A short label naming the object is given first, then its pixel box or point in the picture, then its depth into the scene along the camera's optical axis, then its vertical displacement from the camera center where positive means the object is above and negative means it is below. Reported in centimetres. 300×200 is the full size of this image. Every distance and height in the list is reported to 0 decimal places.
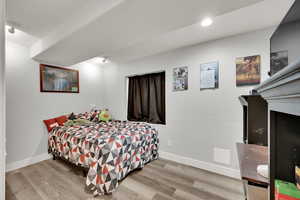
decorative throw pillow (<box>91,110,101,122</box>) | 319 -44
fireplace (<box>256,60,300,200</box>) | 58 -20
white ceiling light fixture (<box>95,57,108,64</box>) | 324 +113
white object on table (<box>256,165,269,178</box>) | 73 -45
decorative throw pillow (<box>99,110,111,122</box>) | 319 -44
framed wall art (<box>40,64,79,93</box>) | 272 +50
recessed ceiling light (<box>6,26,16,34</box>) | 184 +108
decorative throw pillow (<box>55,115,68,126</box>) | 280 -48
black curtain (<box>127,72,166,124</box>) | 304 +3
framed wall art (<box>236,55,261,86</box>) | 191 +47
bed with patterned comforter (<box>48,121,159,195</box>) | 164 -81
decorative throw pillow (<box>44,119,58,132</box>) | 268 -54
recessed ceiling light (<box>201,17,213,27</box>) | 170 +110
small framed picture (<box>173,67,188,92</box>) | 256 +45
